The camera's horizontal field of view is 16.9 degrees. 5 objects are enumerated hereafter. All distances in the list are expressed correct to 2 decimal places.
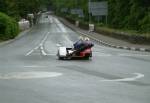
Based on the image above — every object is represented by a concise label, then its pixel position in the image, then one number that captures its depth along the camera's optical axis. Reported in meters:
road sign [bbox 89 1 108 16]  73.72
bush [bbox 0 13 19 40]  51.52
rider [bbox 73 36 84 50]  24.54
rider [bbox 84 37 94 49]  24.70
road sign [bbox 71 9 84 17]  110.79
